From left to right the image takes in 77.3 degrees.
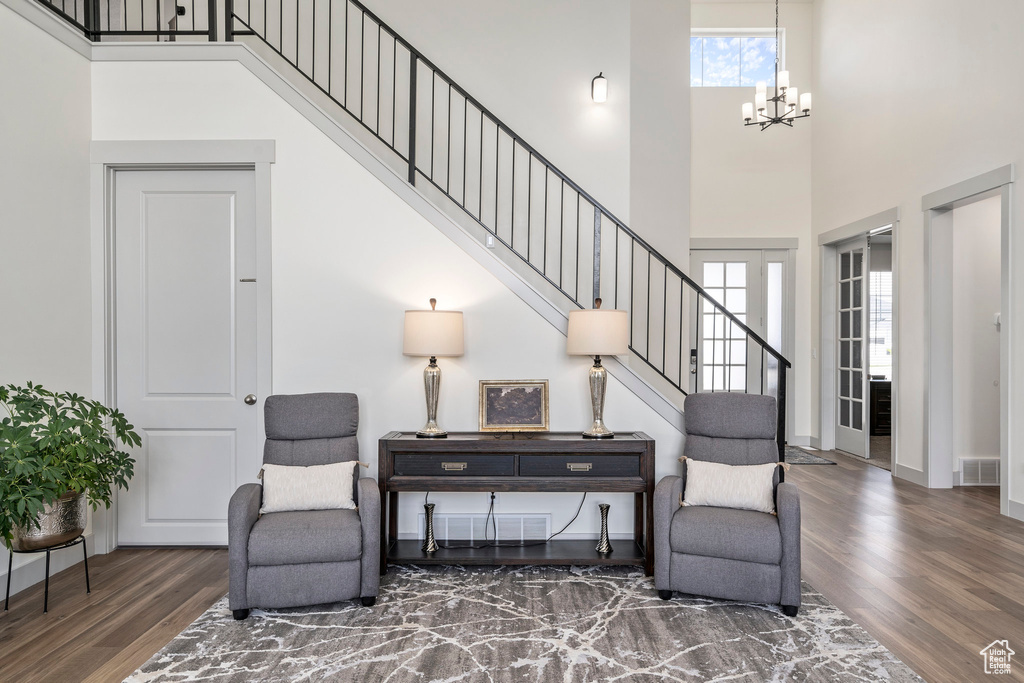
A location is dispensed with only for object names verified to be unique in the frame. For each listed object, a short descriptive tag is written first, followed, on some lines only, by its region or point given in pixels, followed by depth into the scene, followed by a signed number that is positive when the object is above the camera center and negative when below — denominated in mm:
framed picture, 3781 -374
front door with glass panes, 7504 +450
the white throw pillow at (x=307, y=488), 3166 -720
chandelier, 6301 +2413
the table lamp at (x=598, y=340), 3488 +14
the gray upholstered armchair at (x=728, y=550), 2908 -966
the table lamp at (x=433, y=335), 3459 +45
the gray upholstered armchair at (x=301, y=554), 2859 -948
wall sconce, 4816 +1918
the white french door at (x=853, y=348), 6719 -72
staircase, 4922 +1507
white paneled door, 3873 -4
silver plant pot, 2855 -825
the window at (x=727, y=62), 7555 +3310
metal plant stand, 2893 -1089
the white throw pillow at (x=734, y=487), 3205 -736
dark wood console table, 3408 -670
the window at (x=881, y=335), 8602 +83
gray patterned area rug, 2393 -1232
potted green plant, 2619 -543
